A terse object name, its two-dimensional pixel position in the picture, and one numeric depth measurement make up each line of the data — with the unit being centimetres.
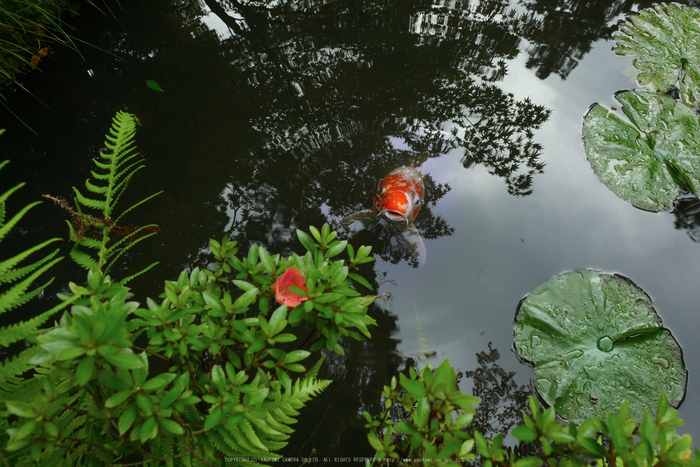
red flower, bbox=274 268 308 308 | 108
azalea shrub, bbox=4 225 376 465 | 86
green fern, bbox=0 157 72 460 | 100
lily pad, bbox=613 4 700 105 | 154
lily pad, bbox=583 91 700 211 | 142
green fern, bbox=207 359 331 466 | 102
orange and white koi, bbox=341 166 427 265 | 143
